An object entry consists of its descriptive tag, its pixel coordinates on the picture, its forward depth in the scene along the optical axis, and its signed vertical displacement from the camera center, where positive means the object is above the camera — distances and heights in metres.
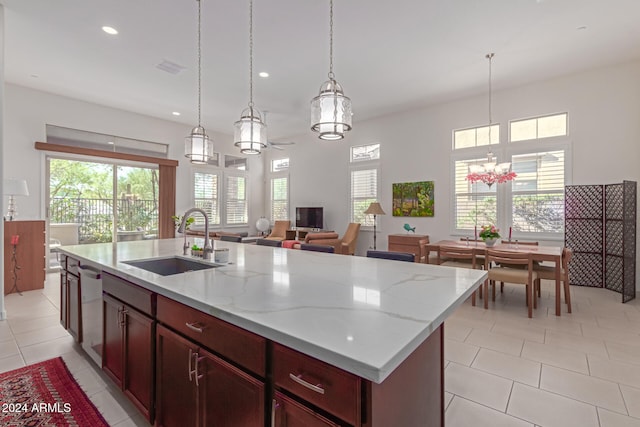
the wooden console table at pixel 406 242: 5.87 -0.62
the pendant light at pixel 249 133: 2.67 +0.70
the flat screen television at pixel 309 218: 7.71 -0.17
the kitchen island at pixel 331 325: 0.82 -0.36
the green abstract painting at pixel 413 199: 6.22 +0.28
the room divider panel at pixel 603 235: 4.27 -0.34
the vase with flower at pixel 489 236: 4.12 -0.33
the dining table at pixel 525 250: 3.40 -0.47
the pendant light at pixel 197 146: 3.24 +0.71
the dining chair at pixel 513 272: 3.43 -0.72
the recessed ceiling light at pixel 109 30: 3.57 +2.18
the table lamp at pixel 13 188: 4.16 +0.31
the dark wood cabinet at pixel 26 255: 4.39 -0.68
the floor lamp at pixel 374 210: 6.49 +0.03
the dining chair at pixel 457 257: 3.89 -0.62
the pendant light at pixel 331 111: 2.04 +0.70
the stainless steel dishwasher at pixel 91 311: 2.10 -0.74
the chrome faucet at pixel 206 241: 2.20 -0.23
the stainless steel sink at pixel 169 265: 2.17 -0.41
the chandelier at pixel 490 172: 4.35 +0.58
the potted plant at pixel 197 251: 2.29 -0.31
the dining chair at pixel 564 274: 3.55 -0.73
